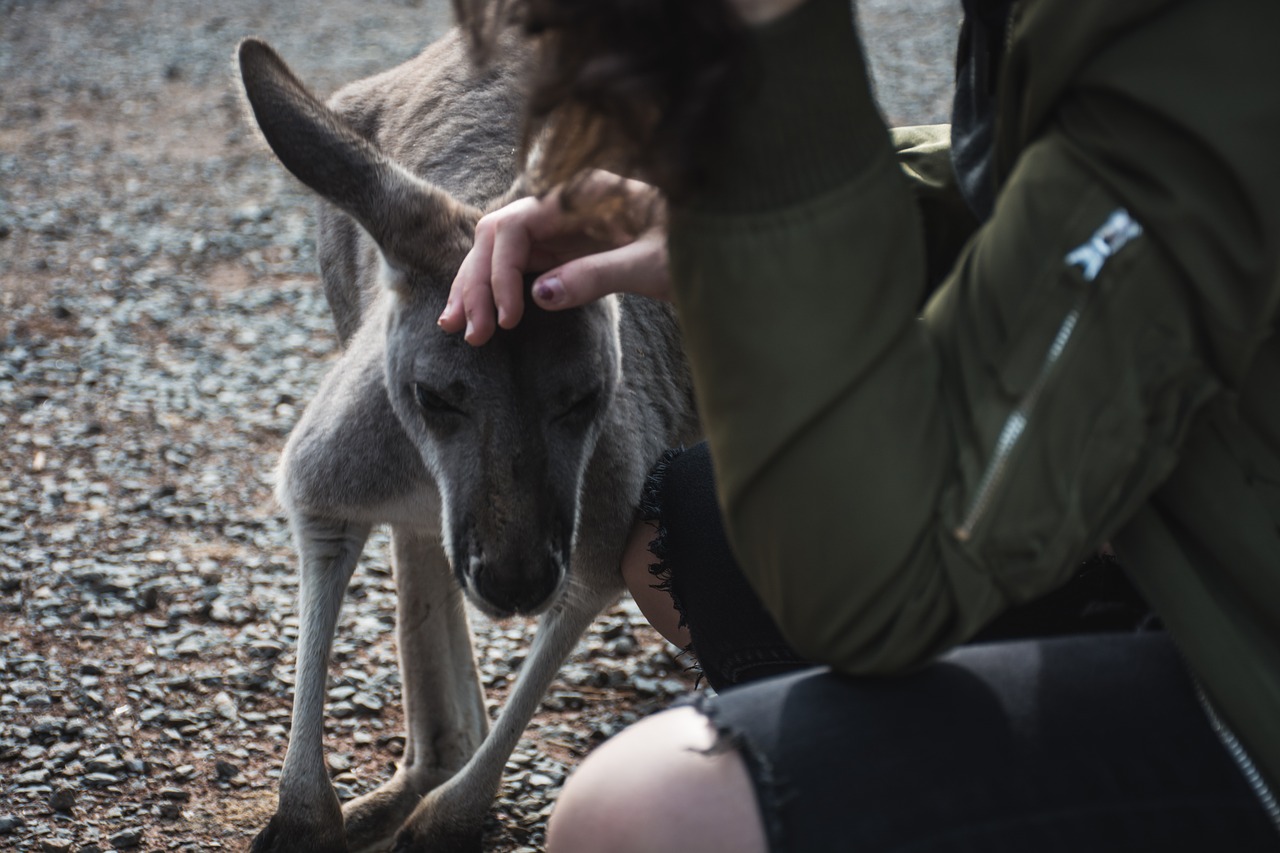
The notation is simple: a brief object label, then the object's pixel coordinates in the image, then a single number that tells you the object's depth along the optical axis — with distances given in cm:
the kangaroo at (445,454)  178
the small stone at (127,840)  198
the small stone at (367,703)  248
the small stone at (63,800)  205
